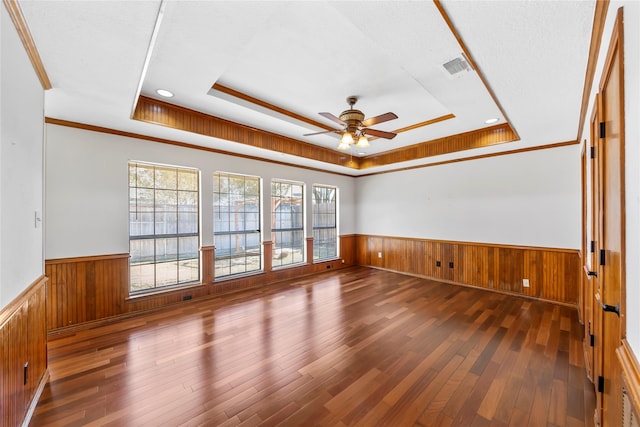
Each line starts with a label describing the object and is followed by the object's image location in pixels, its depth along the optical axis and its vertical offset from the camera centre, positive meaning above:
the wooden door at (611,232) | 1.13 -0.10
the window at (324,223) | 6.20 -0.23
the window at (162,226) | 3.76 -0.18
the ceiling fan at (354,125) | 3.09 +1.05
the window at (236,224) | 4.57 -0.17
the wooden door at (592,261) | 2.05 -0.42
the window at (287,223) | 5.41 -0.18
